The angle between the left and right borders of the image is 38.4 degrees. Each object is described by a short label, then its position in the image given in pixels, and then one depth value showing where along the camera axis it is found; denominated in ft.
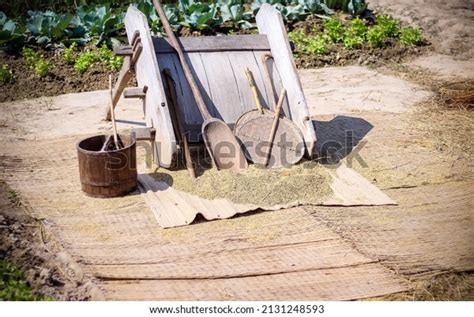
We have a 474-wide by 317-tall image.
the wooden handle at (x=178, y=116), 16.52
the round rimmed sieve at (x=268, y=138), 17.02
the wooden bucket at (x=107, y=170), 14.94
